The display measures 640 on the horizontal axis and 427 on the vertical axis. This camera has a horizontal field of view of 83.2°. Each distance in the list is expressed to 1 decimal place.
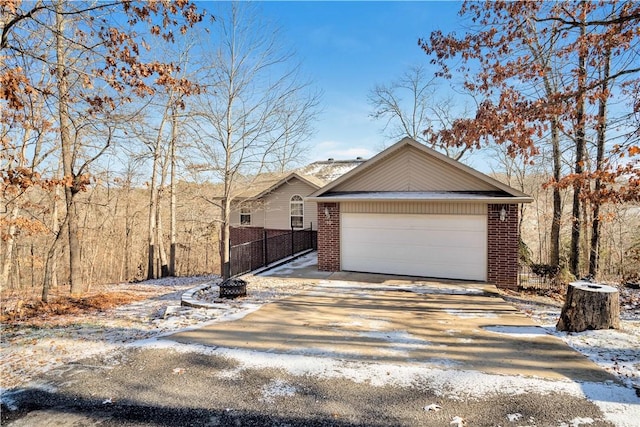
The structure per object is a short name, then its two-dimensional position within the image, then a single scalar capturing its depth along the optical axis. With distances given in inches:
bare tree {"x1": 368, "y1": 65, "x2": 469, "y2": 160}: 1047.0
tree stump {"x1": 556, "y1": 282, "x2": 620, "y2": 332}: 223.8
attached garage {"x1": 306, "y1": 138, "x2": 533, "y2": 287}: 411.2
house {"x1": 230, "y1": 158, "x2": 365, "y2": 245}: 759.7
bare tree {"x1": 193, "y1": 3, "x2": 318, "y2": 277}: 509.7
